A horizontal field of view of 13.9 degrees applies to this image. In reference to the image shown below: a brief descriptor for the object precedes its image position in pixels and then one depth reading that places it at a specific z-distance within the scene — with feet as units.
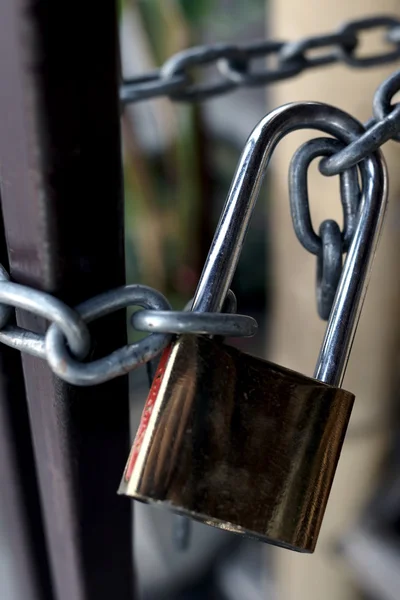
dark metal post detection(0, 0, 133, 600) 1.24
